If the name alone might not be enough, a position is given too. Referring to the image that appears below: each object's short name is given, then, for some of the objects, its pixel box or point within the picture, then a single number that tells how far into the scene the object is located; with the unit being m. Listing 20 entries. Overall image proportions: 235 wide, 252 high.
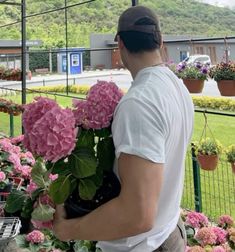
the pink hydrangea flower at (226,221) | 1.82
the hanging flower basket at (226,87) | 2.08
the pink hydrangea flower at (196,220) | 1.77
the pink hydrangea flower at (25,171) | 2.59
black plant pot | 0.81
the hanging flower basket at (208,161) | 2.38
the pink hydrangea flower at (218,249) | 1.52
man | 0.69
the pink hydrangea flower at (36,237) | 1.78
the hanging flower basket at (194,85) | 2.29
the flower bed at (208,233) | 1.61
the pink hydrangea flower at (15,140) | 3.02
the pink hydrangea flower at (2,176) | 2.38
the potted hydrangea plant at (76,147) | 0.78
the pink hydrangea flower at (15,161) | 2.61
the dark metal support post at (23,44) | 4.08
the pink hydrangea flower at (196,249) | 1.50
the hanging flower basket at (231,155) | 2.24
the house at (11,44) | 11.03
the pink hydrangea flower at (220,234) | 1.67
